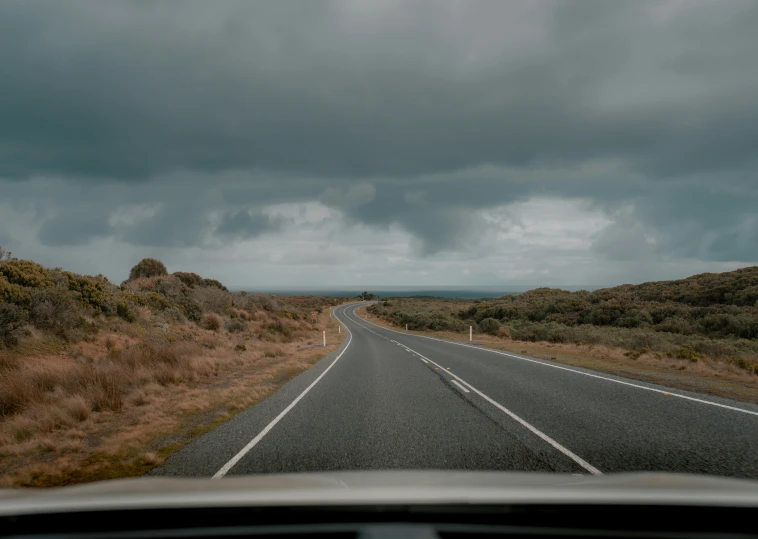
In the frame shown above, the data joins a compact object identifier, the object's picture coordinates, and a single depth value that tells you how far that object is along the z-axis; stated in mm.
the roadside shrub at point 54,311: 13789
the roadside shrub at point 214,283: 46588
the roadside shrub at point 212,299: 29906
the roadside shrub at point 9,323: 12023
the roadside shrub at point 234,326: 25656
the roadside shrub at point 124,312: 18281
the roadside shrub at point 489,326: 38088
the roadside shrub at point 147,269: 41406
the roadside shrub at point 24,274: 15188
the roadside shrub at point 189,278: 43656
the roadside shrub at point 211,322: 24250
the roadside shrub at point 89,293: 17312
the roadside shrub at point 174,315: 22289
